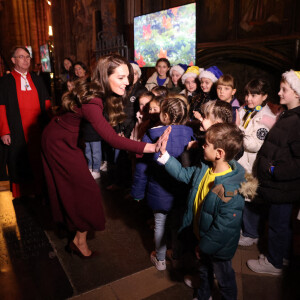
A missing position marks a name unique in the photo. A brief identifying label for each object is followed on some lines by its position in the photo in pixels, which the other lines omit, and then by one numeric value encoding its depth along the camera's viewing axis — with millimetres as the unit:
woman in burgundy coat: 2264
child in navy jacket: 2330
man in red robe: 3961
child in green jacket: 1778
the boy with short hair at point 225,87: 3413
